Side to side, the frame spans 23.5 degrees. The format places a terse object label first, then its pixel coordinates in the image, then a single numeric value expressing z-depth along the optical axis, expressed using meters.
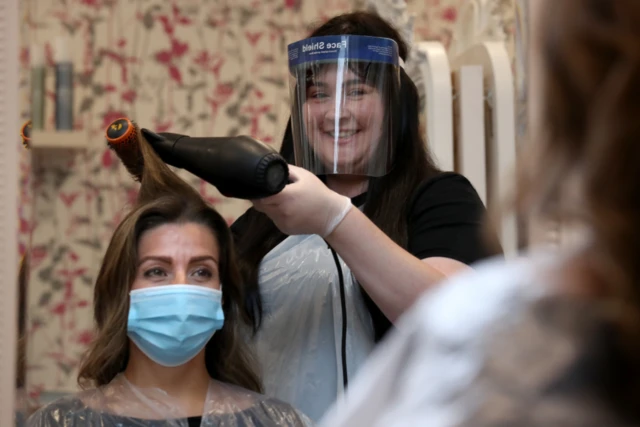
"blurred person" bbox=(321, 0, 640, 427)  0.86
